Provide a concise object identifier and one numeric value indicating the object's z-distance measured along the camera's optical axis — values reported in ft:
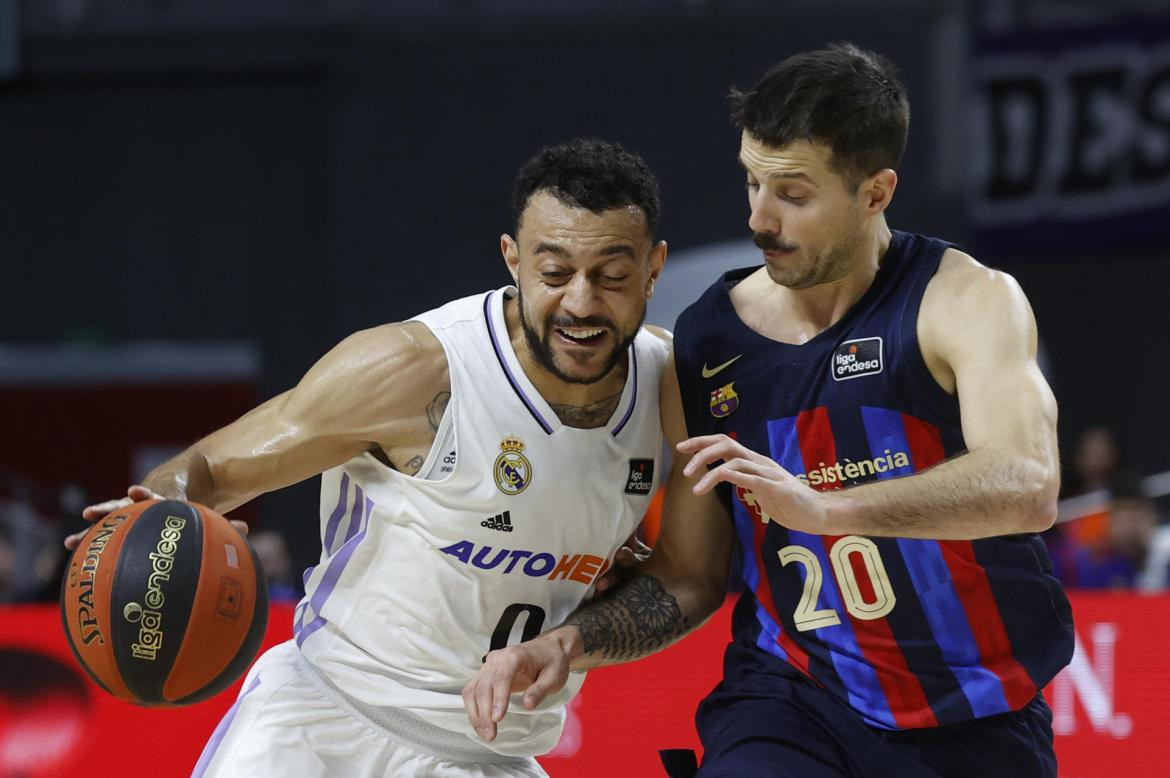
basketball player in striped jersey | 21.90
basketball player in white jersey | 23.15
